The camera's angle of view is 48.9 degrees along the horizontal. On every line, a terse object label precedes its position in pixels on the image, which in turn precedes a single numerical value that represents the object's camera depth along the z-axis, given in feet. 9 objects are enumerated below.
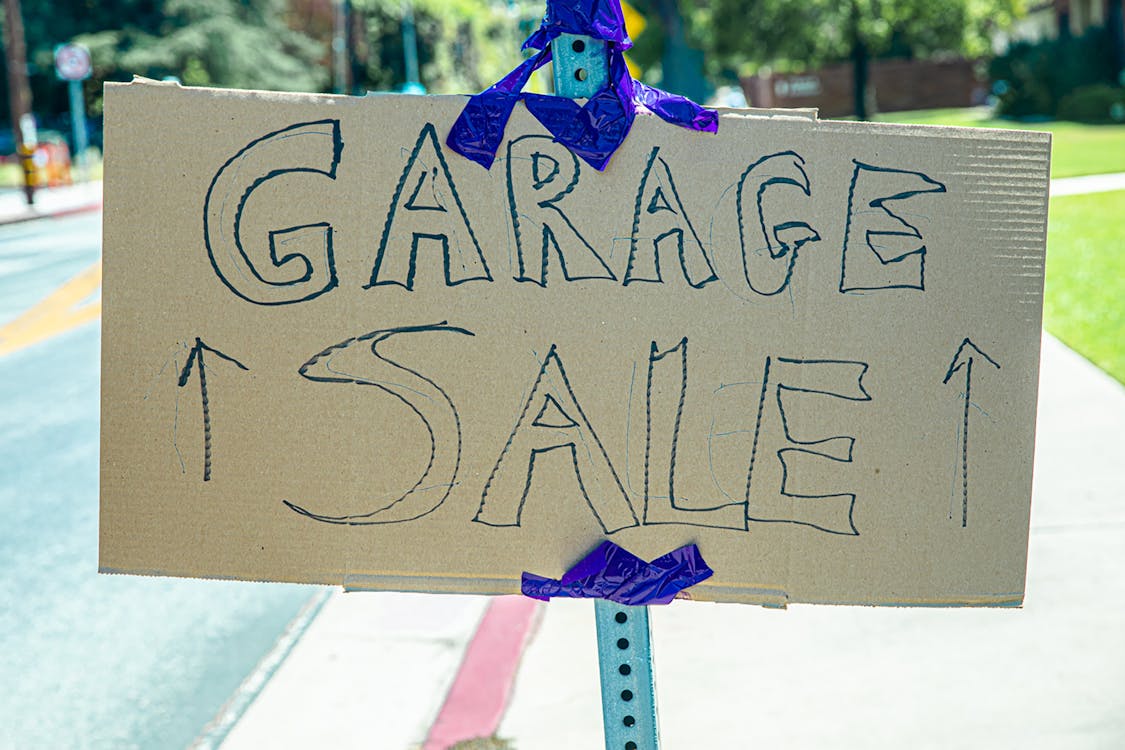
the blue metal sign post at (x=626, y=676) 6.54
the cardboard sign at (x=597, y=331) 5.77
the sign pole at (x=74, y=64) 78.79
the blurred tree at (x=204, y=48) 142.61
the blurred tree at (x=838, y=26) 116.06
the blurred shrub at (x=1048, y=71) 113.09
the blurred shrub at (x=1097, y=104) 101.86
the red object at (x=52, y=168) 94.13
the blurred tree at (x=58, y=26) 145.38
